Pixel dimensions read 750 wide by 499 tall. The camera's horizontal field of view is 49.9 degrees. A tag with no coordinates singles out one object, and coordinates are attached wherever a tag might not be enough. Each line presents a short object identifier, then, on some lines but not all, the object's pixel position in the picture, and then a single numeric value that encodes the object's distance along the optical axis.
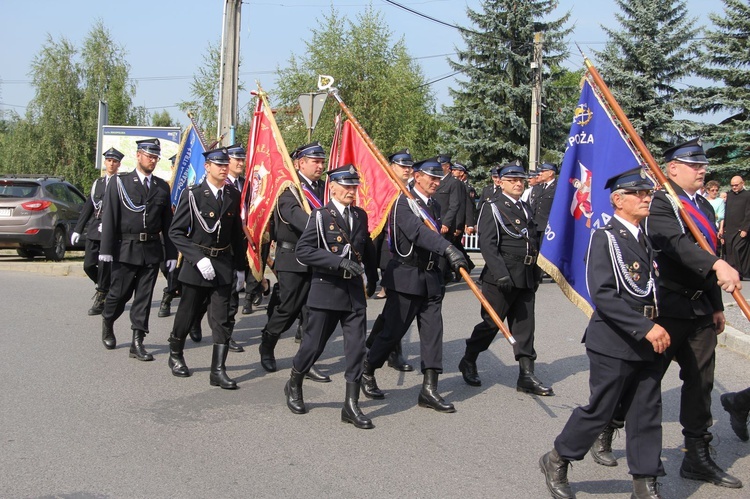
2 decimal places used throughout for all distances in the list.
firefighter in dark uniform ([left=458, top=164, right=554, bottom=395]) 7.00
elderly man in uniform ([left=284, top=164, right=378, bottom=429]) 5.96
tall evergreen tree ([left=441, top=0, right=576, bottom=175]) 28.97
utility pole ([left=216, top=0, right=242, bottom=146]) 14.88
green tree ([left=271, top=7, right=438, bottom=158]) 27.50
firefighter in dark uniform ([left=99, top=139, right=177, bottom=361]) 7.90
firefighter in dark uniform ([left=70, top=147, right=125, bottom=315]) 10.08
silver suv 15.45
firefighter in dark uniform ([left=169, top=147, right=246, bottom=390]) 6.93
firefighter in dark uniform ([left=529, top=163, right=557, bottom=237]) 12.42
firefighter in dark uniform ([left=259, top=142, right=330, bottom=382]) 7.25
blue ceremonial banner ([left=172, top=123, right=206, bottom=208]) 10.38
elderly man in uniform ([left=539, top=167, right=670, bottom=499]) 4.36
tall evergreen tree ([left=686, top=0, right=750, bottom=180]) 26.84
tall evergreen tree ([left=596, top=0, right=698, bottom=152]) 28.28
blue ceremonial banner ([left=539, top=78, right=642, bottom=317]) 5.70
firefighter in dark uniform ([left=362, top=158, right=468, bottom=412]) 6.34
